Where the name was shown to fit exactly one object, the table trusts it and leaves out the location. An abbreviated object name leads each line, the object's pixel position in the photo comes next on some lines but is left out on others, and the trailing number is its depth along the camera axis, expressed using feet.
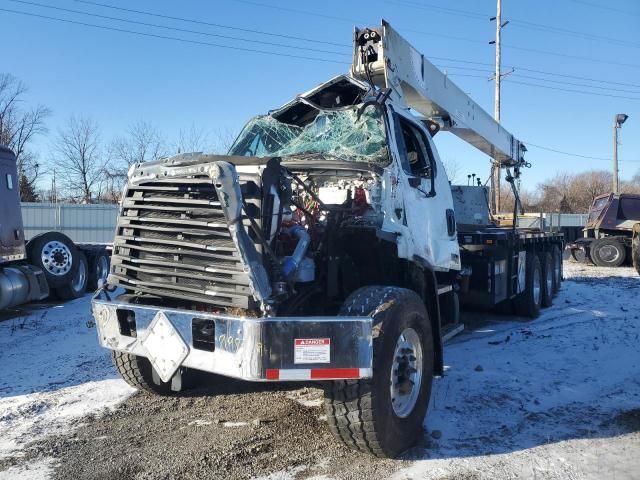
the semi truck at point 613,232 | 64.75
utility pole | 92.07
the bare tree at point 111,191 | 104.54
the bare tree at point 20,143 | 110.01
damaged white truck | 11.46
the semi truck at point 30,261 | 30.55
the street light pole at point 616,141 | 114.73
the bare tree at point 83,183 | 113.19
